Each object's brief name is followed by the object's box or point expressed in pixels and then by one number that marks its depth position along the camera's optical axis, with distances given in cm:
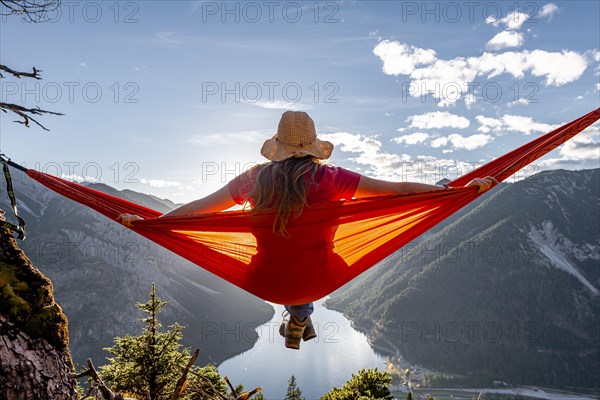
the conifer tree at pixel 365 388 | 1095
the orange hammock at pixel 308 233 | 255
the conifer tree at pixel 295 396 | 2022
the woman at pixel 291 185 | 234
